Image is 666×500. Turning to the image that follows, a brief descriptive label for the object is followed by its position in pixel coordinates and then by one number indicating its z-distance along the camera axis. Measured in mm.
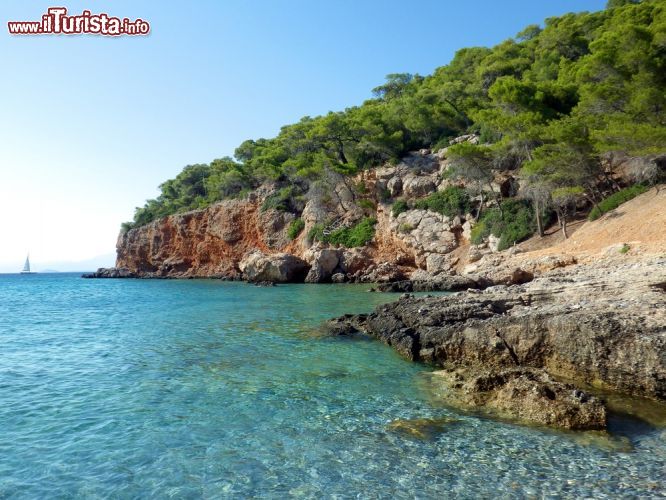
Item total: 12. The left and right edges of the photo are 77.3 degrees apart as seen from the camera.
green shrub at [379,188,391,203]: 39719
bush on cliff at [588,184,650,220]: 23078
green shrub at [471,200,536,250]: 28125
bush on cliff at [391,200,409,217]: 37219
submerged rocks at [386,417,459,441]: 5598
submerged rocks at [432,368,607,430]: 5677
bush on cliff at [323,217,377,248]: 39438
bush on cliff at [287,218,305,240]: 45844
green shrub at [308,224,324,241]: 42175
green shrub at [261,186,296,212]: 48094
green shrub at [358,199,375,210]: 41238
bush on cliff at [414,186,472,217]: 33688
